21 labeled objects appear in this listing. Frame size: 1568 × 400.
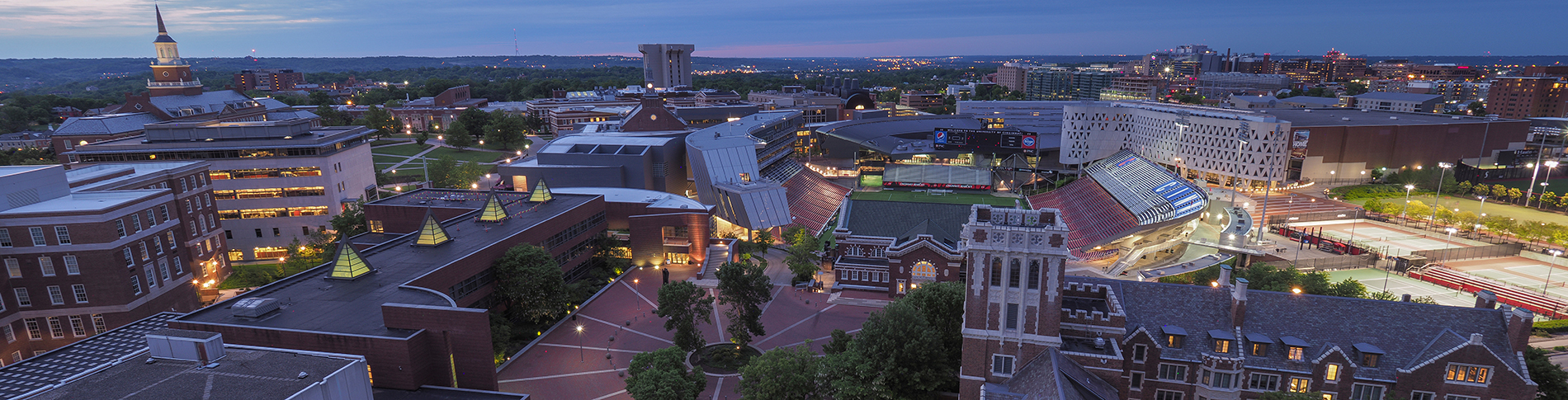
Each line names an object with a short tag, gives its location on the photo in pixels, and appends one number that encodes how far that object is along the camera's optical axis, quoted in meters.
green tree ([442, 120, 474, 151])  157.12
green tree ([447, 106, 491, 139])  174.00
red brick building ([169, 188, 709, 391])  38.84
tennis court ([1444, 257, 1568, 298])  66.50
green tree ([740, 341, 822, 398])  37.62
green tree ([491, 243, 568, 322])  54.69
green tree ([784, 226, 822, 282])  67.44
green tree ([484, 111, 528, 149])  161.38
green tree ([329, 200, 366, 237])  75.25
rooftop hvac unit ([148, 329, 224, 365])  28.84
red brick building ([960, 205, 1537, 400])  32.09
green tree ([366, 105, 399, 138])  172.75
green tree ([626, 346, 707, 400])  37.62
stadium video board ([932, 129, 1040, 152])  116.69
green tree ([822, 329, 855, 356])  42.66
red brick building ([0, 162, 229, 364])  48.16
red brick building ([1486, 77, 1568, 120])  172.88
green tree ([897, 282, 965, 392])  40.84
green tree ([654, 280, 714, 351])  48.97
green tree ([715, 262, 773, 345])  50.59
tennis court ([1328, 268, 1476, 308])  62.00
